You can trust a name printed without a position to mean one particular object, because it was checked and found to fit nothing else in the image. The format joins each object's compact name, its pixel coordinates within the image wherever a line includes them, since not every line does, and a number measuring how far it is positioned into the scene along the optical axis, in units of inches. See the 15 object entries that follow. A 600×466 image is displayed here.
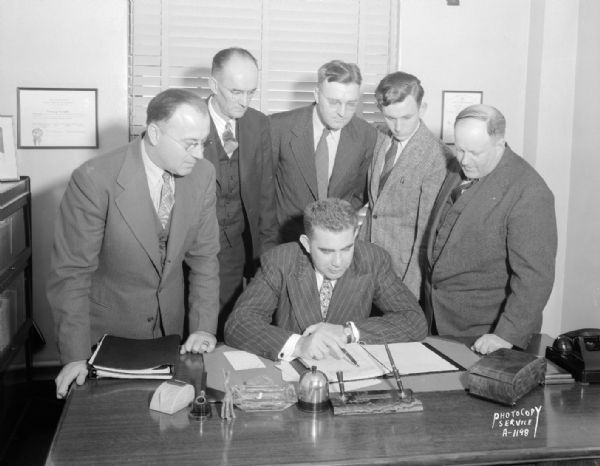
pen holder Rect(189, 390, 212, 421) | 73.7
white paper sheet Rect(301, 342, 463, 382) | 86.1
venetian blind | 170.2
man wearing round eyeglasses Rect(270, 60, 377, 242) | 134.6
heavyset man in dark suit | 103.7
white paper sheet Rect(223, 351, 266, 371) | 89.1
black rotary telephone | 85.3
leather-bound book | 77.9
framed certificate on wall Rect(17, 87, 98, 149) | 162.6
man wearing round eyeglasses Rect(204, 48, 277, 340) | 124.8
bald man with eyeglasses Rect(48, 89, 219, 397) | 93.0
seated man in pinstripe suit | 98.9
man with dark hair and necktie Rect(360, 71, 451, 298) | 123.3
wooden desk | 65.7
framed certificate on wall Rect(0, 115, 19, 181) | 143.6
